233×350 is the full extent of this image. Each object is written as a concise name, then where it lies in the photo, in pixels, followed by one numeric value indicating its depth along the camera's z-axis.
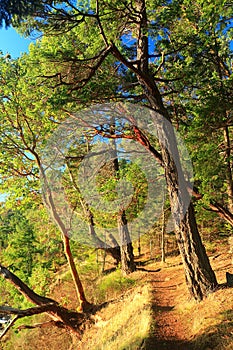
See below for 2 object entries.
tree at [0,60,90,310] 9.50
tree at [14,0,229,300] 6.08
